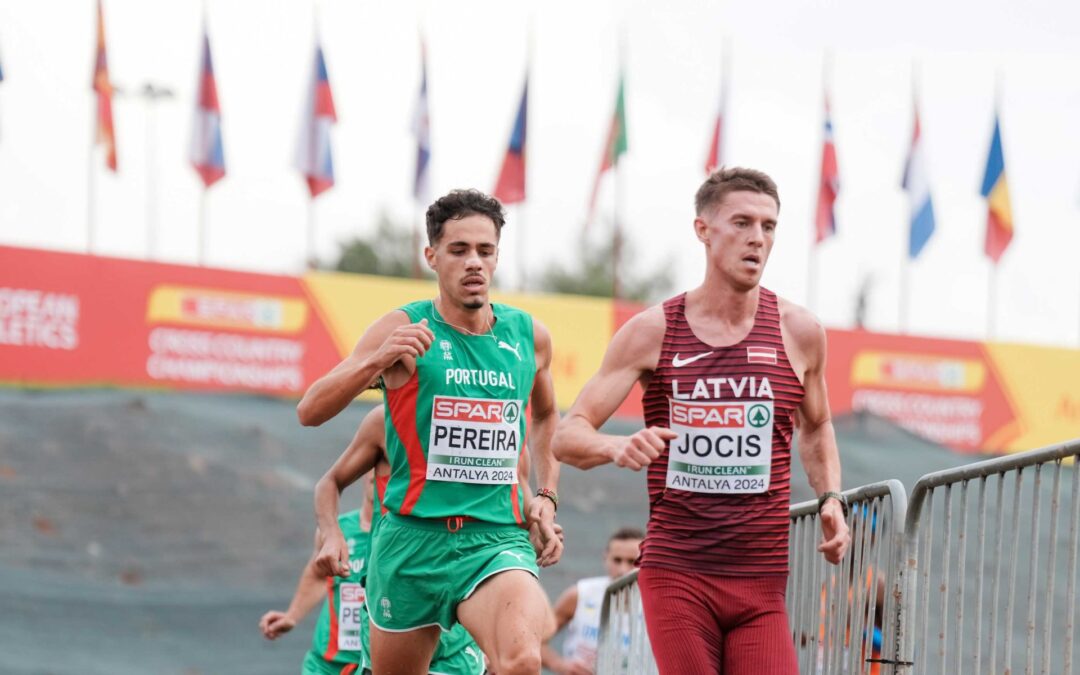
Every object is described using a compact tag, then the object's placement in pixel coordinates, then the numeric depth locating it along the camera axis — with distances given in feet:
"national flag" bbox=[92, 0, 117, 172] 94.79
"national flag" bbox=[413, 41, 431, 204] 102.17
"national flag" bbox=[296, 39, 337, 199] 96.99
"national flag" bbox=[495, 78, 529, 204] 100.68
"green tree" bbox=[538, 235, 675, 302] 234.38
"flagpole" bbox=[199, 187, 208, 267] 96.54
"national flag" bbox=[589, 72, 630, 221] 102.89
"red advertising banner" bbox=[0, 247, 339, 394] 66.54
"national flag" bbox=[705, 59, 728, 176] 106.32
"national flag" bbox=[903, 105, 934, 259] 106.22
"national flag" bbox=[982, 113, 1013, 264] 104.68
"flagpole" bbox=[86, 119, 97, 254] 96.73
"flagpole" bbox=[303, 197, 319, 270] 98.63
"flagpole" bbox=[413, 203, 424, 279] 93.09
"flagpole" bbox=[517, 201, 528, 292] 109.56
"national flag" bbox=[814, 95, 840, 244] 106.11
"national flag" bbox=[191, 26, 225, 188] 94.38
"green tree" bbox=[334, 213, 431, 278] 228.22
